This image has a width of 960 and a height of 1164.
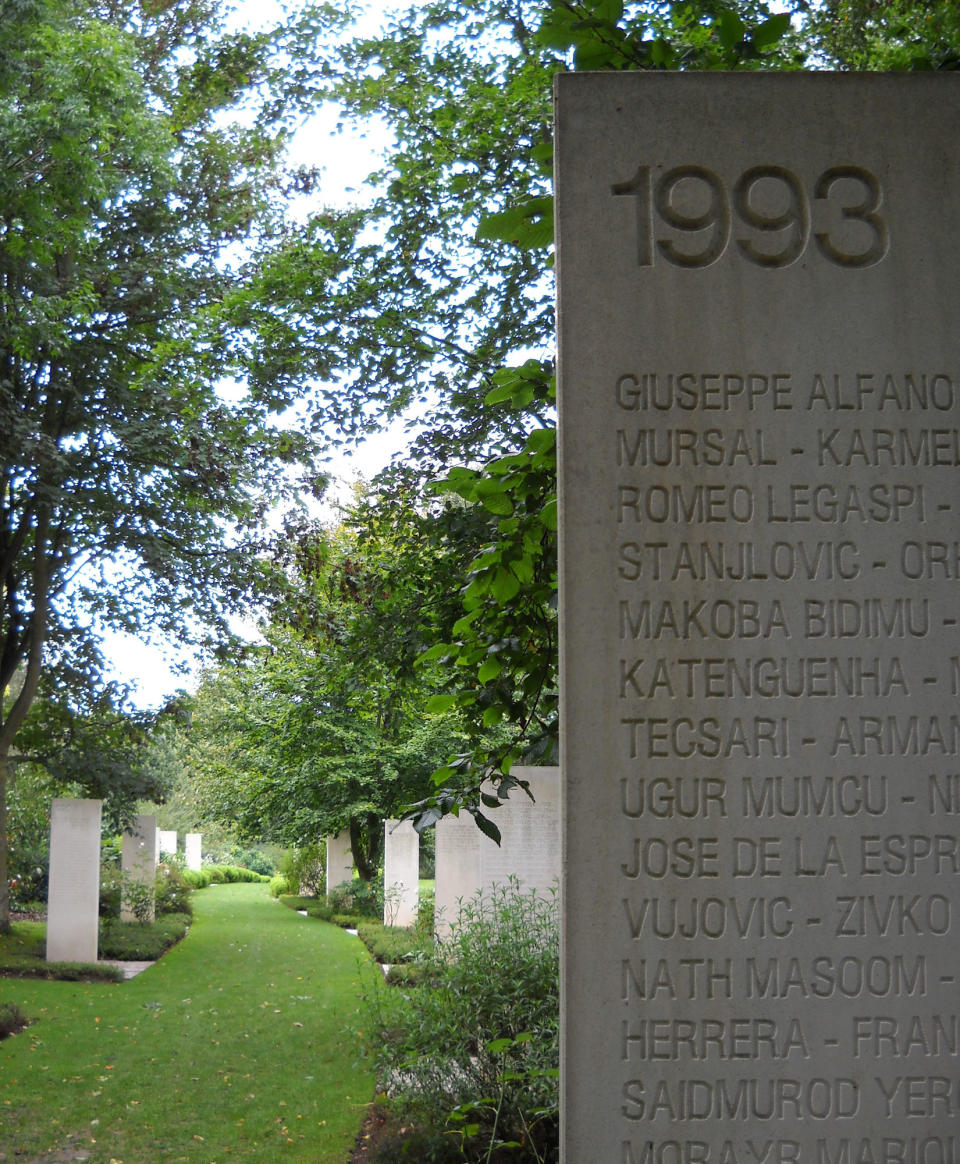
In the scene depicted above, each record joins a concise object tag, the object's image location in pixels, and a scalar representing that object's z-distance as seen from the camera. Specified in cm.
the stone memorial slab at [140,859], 2198
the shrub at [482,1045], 634
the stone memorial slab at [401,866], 1972
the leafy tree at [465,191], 946
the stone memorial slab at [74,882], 1792
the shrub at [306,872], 3353
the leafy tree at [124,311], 1367
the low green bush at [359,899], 2573
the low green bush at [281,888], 3566
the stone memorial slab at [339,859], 2897
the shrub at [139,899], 2180
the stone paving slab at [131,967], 1750
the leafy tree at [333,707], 1092
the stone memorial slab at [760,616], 225
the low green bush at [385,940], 1552
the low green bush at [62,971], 1661
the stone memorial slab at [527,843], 948
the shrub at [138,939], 1906
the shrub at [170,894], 2528
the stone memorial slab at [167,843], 3459
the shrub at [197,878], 3622
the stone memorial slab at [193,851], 4306
